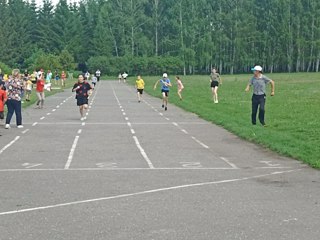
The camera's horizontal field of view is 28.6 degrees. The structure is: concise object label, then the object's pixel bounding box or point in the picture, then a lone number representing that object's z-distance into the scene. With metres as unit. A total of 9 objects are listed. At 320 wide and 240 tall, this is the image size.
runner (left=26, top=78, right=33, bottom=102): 36.13
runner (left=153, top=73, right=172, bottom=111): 30.33
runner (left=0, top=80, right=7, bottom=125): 20.67
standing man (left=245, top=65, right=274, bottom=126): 20.28
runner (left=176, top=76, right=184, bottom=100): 37.44
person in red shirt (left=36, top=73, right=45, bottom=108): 30.75
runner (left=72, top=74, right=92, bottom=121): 24.45
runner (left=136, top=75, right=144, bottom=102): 38.38
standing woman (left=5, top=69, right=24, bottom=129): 20.84
